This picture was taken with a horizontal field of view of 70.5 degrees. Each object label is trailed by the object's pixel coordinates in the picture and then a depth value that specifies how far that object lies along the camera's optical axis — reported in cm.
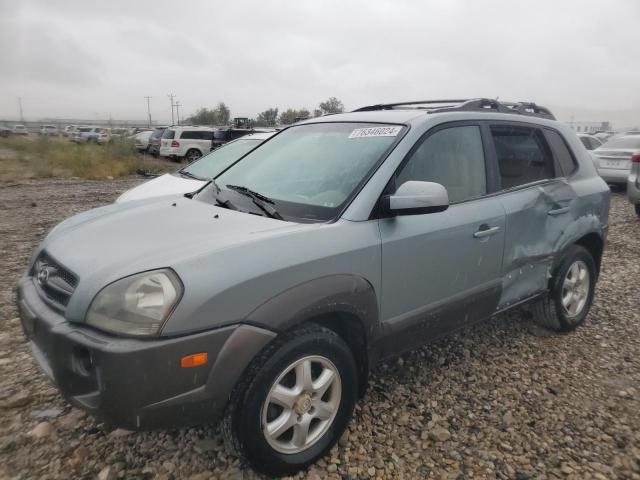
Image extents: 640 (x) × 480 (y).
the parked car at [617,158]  1046
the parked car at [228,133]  1040
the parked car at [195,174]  516
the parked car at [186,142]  1934
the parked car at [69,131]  3651
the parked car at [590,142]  1348
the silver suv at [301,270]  167
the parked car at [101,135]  3214
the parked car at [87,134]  3118
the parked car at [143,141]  2379
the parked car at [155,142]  2112
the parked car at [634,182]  740
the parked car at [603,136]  2325
